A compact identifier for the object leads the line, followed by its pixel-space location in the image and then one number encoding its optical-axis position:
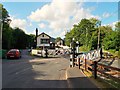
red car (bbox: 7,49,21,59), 13.39
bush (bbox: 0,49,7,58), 13.14
